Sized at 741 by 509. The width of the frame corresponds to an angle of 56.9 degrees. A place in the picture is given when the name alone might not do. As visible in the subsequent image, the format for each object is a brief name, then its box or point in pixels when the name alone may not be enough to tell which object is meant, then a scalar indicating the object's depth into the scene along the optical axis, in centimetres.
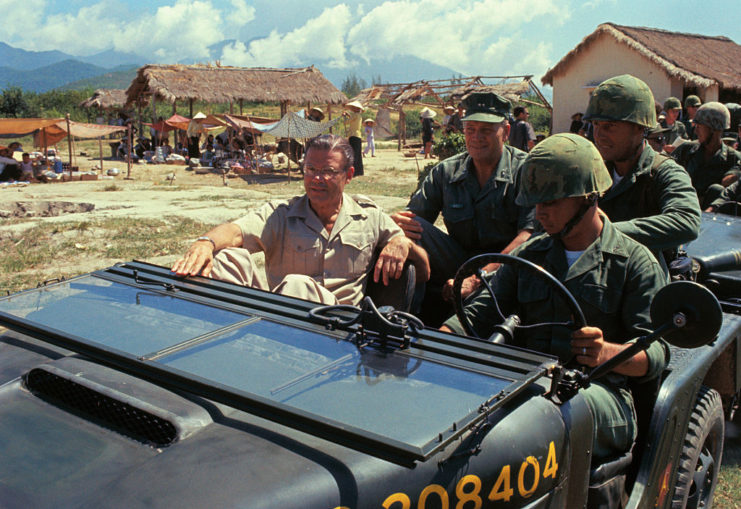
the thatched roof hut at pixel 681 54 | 1883
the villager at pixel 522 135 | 1270
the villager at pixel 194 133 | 2461
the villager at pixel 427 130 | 2267
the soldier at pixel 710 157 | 634
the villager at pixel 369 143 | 2491
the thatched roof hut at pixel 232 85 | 2411
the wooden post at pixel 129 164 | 2008
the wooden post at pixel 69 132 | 1807
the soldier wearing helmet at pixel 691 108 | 1071
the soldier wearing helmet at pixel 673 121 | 1000
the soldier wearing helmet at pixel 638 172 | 318
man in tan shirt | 352
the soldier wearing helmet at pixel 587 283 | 228
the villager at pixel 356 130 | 1652
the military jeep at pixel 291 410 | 144
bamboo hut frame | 2655
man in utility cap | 389
